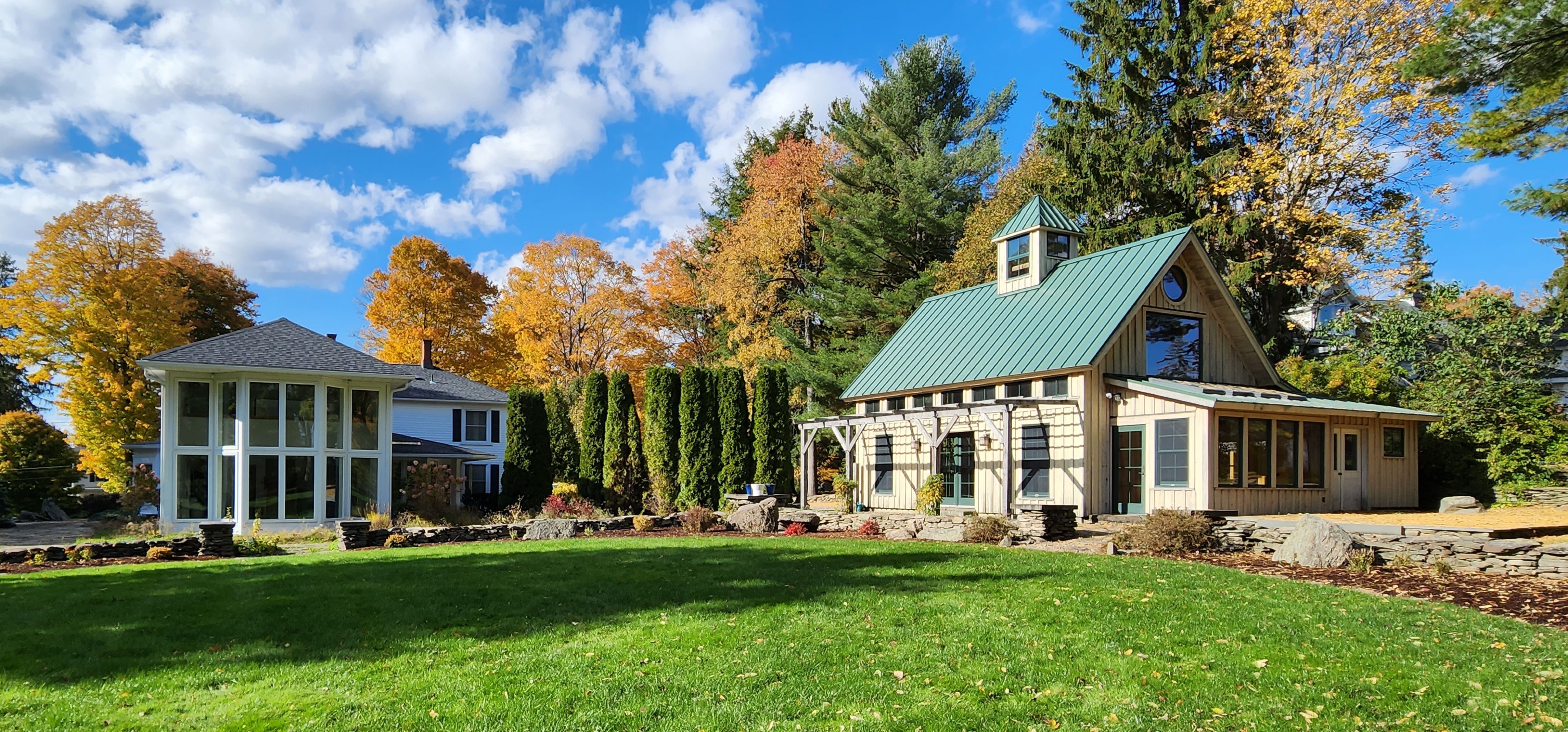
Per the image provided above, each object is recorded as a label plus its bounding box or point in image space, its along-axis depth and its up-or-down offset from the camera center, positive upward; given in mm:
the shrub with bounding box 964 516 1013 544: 14695 -2098
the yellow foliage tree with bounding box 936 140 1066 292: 28891 +5849
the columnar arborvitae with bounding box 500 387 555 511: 24266 -1416
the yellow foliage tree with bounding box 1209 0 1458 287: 22375 +6961
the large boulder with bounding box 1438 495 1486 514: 18219 -2071
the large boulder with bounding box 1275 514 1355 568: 11836 -1909
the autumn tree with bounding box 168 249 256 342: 37906 +4621
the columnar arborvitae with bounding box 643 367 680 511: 24781 -899
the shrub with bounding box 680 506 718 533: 17719 -2348
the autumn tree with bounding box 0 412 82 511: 28375 -2000
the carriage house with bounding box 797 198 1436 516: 16734 -191
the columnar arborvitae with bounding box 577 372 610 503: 25391 -1132
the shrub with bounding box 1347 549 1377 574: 11453 -2035
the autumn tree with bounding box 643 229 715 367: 41531 +4356
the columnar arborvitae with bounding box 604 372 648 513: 25141 -1461
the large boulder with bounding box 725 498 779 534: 17453 -2280
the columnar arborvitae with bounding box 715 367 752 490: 24719 -844
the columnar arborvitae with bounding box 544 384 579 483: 25359 -1147
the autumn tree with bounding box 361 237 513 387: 37781 +3769
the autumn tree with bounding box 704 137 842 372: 35406 +5940
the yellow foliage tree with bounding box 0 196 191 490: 27578 +2543
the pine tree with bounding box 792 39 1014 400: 31922 +7428
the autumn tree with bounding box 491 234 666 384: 38281 +3847
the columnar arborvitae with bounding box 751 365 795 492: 25047 -850
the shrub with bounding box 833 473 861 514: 22381 -2228
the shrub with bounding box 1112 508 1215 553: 13336 -1980
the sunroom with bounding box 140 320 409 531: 21016 -723
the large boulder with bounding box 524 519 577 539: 16875 -2401
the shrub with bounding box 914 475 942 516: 19797 -2097
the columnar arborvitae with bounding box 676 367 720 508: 24578 -1149
